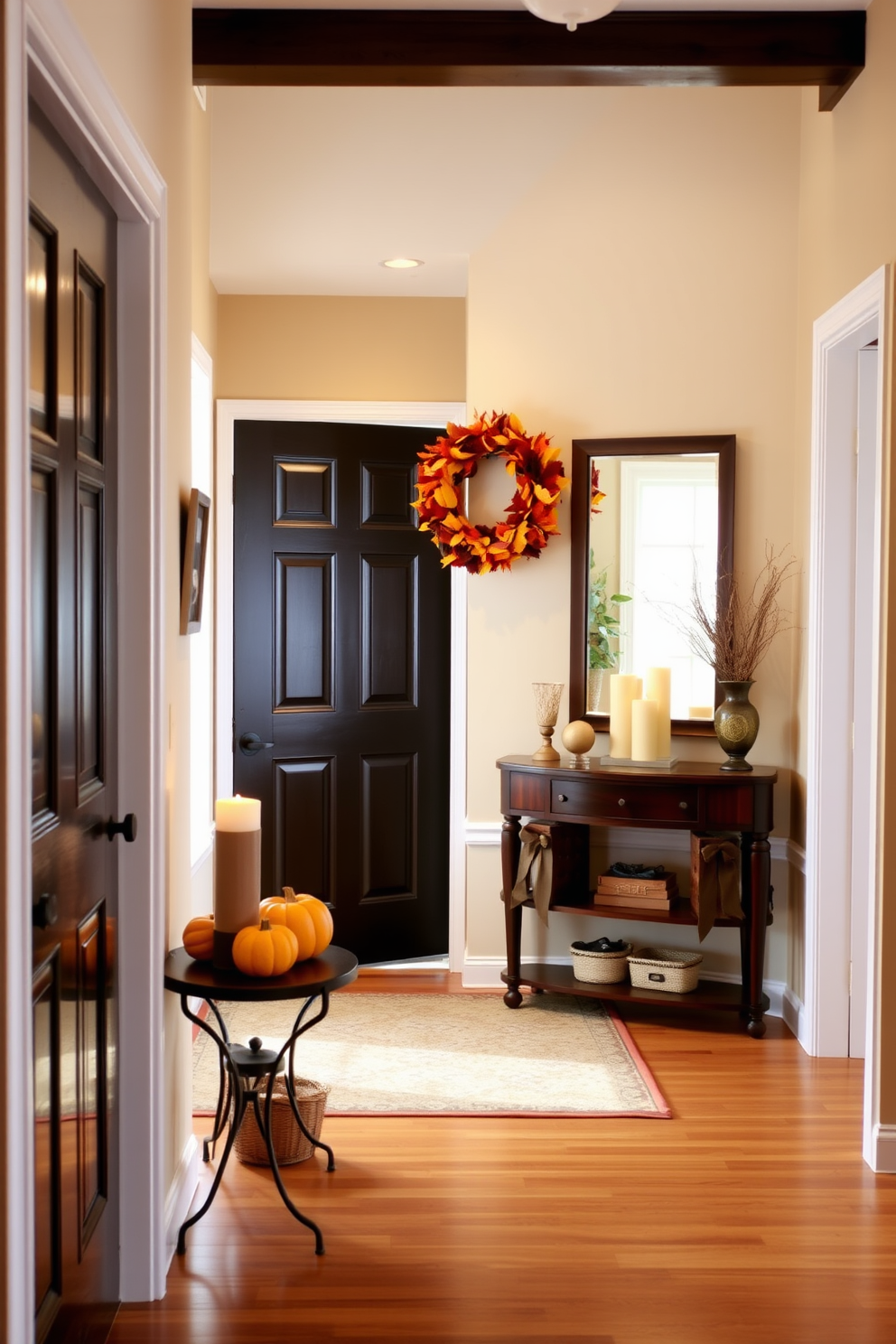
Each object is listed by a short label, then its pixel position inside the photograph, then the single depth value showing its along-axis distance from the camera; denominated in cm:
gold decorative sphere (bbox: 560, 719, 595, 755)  443
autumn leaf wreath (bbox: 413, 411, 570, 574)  452
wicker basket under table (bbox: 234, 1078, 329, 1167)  317
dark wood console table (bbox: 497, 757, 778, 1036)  416
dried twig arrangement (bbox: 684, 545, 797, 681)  430
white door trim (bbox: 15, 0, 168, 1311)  244
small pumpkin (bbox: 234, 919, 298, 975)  255
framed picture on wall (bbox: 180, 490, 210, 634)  281
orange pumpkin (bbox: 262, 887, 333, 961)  271
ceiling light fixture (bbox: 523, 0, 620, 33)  266
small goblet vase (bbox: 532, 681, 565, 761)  443
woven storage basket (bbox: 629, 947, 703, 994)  434
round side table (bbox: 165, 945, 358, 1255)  249
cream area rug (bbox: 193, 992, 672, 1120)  358
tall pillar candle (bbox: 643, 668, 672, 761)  434
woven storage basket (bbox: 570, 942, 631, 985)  441
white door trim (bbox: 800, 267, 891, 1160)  401
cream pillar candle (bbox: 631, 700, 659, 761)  433
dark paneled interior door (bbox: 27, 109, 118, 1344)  190
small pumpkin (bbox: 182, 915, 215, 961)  268
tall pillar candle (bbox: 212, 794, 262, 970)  263
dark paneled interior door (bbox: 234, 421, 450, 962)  507
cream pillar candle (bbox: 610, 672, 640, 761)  441
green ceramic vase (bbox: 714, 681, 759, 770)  425
